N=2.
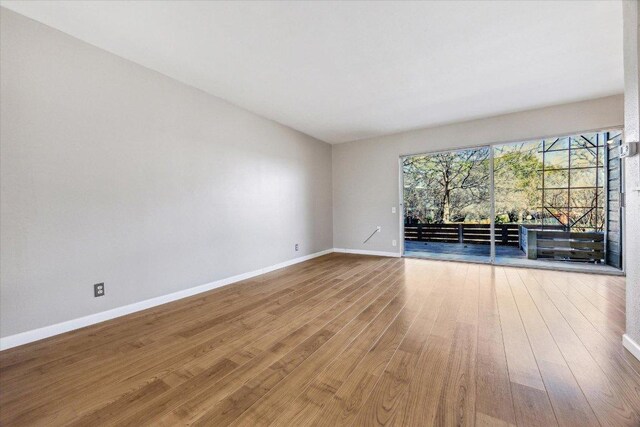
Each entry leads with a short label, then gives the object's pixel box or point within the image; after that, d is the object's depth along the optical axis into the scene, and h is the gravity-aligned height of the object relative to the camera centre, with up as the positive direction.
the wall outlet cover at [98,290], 2.32 -0.73
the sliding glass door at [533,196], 3.93 +0.22
